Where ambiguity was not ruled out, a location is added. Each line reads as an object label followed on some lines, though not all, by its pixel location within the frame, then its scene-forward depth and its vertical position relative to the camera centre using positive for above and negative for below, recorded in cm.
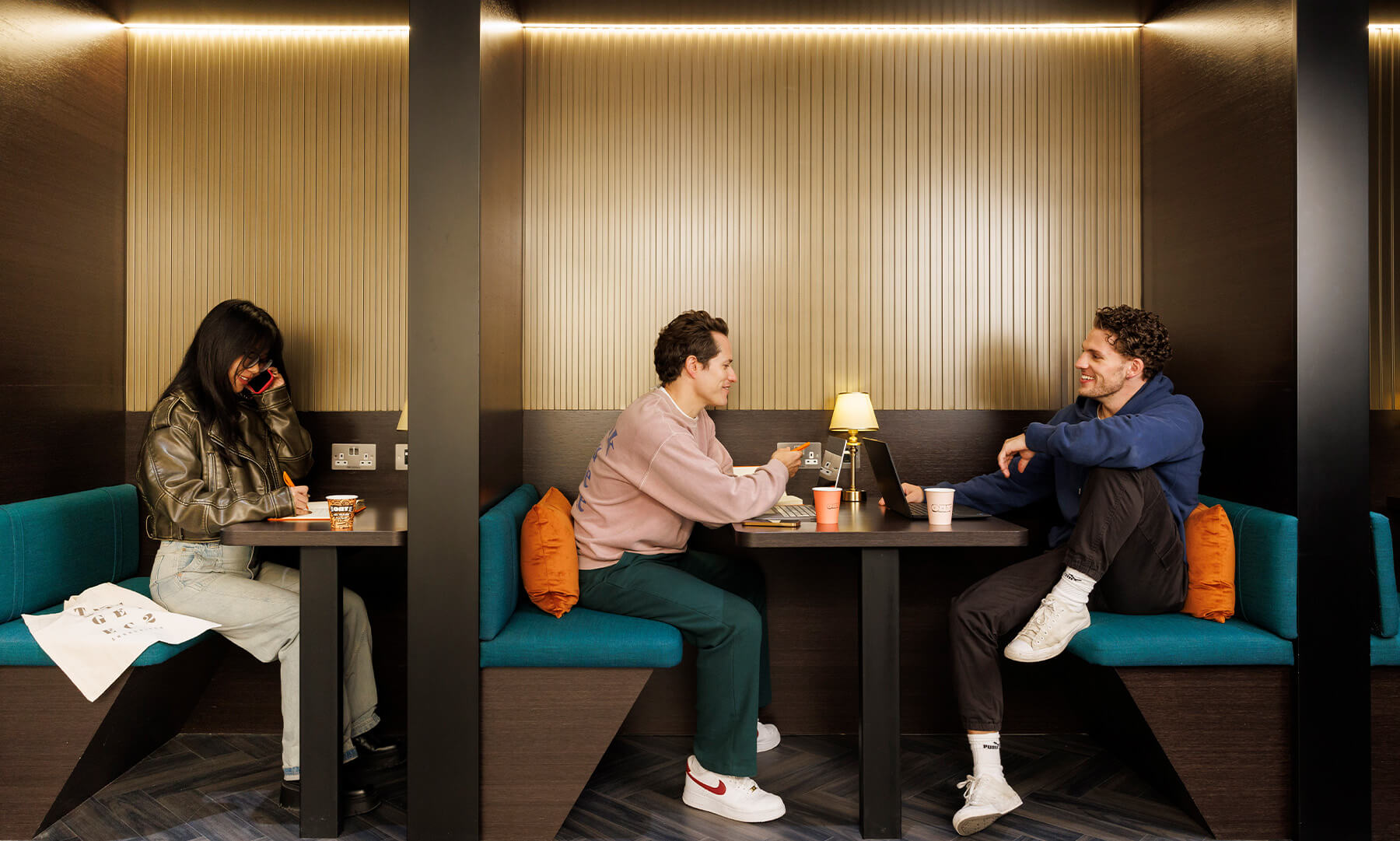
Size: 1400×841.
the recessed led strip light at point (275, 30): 338 +161
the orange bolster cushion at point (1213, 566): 252 -44
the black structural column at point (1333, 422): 243 +0
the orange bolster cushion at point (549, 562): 261 -45
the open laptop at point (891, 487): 267 -22
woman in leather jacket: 257 -28
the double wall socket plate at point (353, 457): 333 -15
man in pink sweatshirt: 255 -37
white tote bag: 240 -64
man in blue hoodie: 249 -39
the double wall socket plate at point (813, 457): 330 -14
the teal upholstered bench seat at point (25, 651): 241 -68
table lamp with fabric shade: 316 +2
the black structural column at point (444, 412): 240 +3
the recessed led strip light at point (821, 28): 340 +164
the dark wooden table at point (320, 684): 241 -77
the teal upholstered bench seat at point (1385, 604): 244 -54
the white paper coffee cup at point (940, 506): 252 -26
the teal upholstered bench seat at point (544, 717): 242 -87
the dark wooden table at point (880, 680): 246 -78
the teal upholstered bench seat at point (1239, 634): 241 -63
